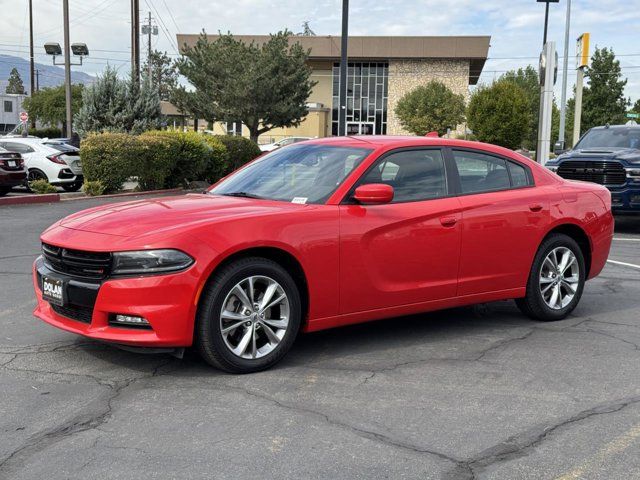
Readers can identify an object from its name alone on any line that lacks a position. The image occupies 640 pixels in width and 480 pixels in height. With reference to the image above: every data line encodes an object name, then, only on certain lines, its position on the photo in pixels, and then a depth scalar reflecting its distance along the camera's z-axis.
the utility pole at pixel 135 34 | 30.50
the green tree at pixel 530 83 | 63.31
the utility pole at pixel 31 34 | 58.47
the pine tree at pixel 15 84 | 136.00
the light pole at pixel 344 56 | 16.94
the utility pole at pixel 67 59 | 30.83
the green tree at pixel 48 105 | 66.88
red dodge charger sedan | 4.72
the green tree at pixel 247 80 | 39.66
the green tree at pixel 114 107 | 25.66
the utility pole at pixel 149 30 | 64.35
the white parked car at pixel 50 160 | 20.44
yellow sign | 23.75
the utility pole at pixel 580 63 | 23.83
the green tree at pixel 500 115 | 41.17
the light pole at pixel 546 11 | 34.02
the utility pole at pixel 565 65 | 34.91
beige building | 72.32
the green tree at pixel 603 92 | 49.78
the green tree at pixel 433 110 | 60.16
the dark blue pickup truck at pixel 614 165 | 13.73
